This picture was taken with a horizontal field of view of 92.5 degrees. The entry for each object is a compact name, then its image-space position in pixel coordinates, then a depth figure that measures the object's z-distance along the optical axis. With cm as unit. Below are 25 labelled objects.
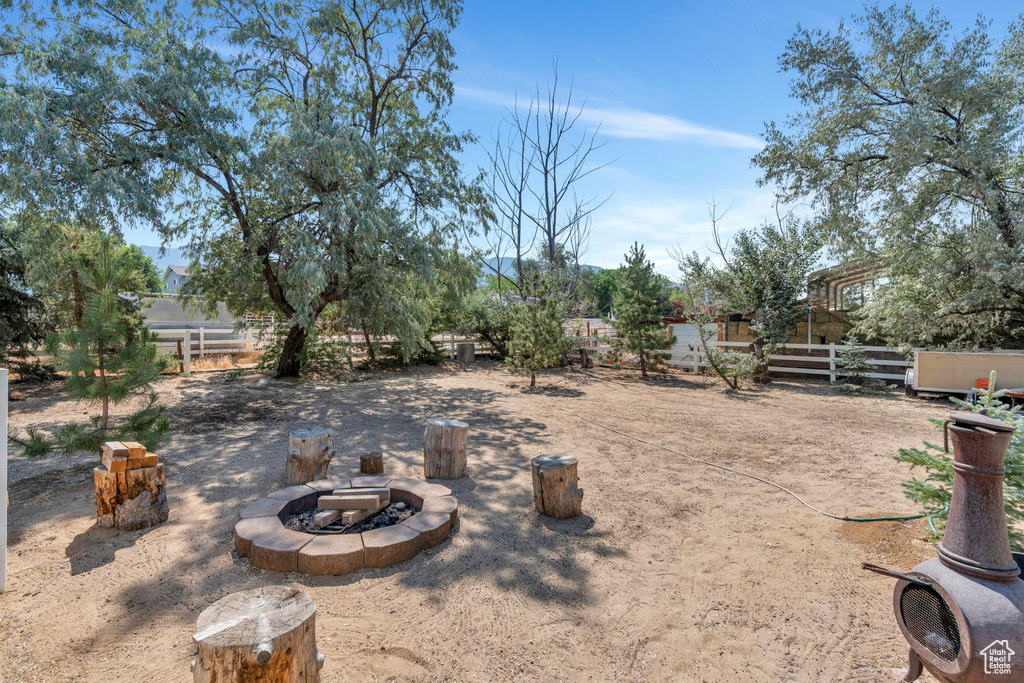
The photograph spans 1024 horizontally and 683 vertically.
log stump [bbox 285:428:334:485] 427
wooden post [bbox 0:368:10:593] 255
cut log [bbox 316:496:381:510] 334
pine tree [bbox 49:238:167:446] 419
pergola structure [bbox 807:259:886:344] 1138
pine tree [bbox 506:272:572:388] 1040
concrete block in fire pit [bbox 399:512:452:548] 320
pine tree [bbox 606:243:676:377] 1246
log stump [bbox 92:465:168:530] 336
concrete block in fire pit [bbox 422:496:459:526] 353
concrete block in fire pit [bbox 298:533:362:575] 285
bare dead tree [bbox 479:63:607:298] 1609
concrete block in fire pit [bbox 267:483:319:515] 360
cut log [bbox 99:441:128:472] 334
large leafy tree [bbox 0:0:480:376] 661
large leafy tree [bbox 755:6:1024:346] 883
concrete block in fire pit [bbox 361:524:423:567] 293
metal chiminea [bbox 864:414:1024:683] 171
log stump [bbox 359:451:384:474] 447
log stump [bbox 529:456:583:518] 375
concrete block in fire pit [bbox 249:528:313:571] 286
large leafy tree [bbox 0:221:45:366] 895
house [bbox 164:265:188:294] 5719
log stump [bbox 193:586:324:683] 152
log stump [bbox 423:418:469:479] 462
